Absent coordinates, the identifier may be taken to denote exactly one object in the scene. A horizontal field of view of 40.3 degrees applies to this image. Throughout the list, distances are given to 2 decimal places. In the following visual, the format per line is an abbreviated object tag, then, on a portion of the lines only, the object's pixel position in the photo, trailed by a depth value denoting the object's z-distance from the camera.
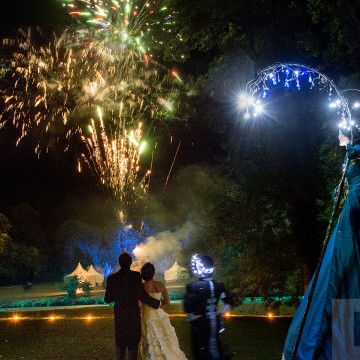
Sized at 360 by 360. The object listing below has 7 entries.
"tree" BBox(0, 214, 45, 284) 43.69
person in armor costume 5.58
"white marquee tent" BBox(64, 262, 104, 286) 46.07
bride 7.24
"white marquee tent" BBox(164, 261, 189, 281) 50.94
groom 6.35
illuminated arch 13.94
